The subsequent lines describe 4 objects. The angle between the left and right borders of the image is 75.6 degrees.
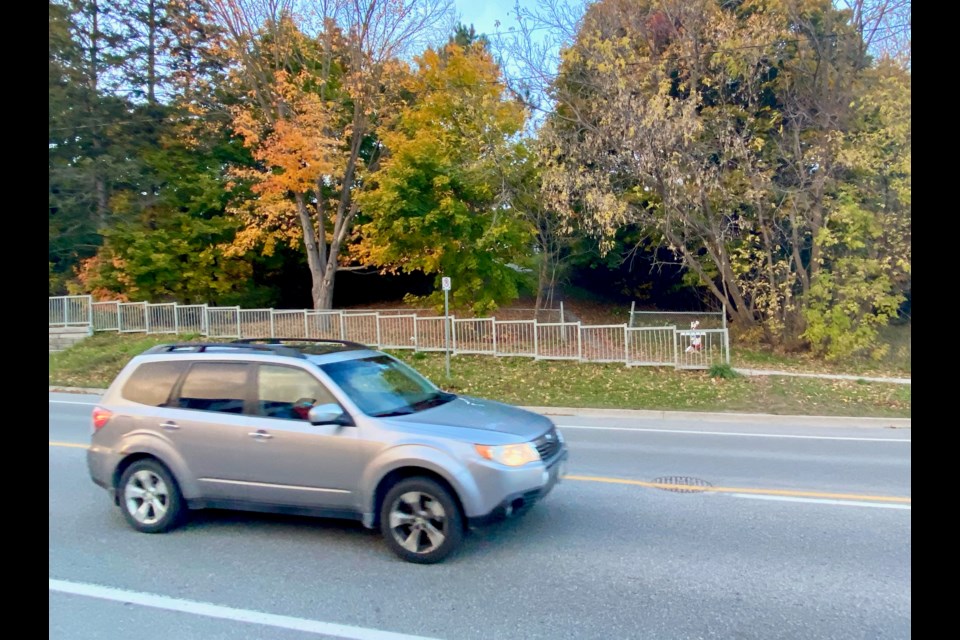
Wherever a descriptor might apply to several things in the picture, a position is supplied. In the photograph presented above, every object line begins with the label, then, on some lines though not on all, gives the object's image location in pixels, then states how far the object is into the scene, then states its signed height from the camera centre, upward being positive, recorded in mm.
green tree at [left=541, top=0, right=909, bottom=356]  16156 +4800
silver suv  4703 -1051
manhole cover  6656 -1896
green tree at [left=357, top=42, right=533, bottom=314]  19344 +4057
